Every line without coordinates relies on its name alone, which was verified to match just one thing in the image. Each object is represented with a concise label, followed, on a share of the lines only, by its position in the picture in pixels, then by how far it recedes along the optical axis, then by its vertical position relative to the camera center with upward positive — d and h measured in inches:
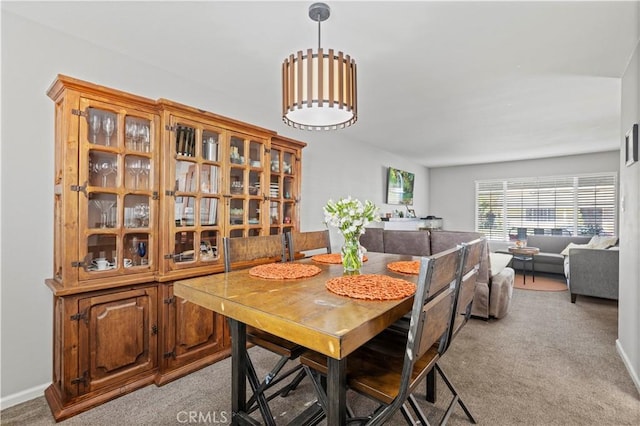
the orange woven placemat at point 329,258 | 89.0 -14.1
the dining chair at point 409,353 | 42.4 -26.2
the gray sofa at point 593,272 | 154.1 -30.9
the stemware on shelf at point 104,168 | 79.0 +11.2
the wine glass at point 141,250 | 85.7 -11.1
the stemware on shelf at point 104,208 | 78.7 +0.7
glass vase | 73.8 -10.7
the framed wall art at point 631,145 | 85.2 +20.2
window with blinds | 242.4 +6.3
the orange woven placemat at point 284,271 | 67.8 -14.1
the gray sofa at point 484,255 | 132.9 -20.3
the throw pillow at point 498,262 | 141.3 -27.9
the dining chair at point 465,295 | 56.6 -16.3
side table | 202.8 -29.5
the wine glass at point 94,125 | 77.1 +22.0
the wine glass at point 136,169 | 84.1 +11.8
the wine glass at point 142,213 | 85.0 -0.6
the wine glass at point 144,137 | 85.5 +21.1
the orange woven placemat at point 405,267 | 73.2 -14.1
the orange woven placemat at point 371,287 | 52.3 -14.2
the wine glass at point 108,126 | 79.2 +22.4
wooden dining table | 39.5 -14.9
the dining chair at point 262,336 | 60.6 -26.9
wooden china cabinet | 72.3 -5.5
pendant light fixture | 64.1 +28.3
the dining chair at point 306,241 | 92.4 -9.5
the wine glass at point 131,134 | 82.8 +21.3
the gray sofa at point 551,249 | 221.0 -27.7
